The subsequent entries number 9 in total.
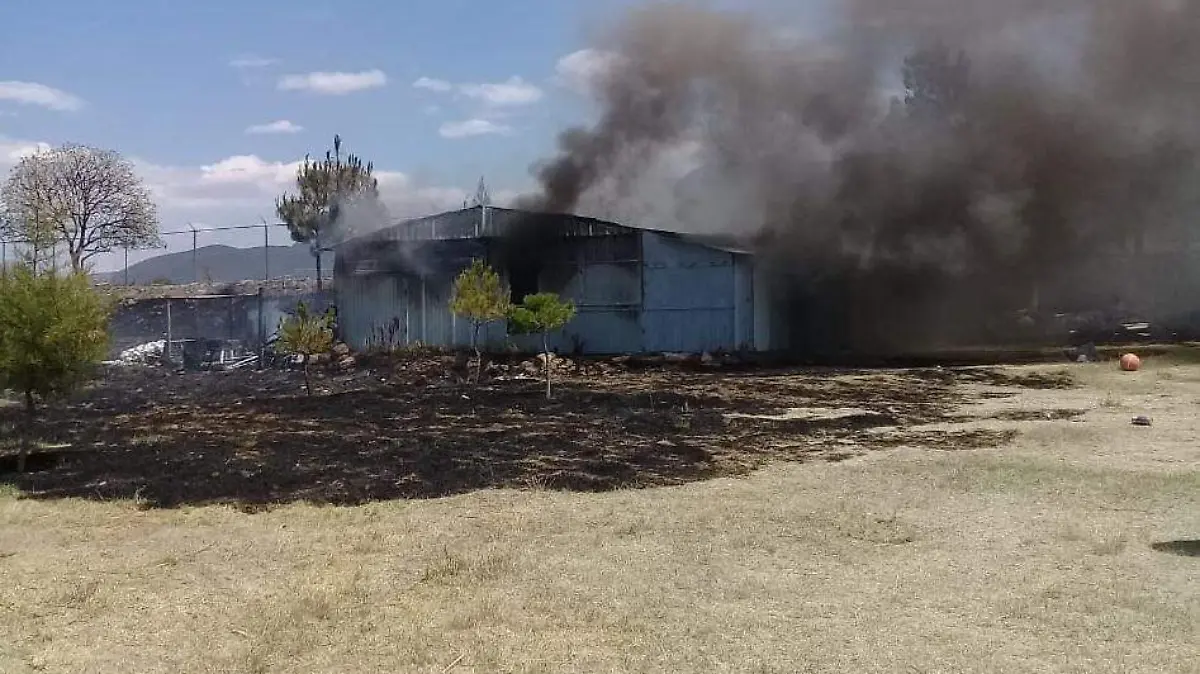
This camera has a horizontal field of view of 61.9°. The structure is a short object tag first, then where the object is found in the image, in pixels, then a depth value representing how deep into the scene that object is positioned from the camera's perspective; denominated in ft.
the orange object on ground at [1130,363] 88.74
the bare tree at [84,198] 142.31
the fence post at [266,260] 144.26
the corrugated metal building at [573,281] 111.75
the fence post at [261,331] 127.72
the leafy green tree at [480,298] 81.48
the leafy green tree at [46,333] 49.85
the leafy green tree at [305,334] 78.69
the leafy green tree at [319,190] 164.55
